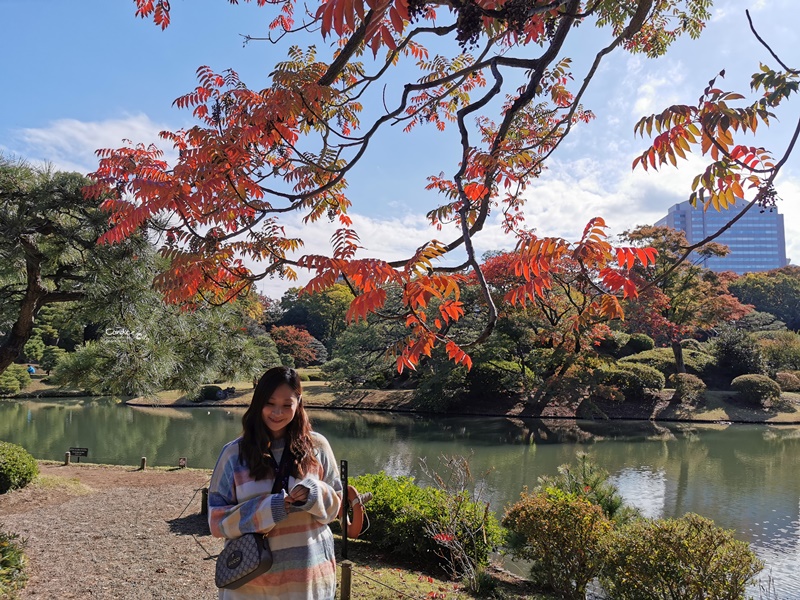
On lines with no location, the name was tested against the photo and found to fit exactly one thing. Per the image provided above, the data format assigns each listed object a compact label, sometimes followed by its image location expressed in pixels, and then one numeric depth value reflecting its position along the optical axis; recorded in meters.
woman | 1.39
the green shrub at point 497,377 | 17.69
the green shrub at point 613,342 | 17.61
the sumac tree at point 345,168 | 1.66
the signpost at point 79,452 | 9.13
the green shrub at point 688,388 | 16.66
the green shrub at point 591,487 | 4.57
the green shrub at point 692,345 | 20.22
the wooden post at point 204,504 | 5.66
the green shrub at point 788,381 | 17.94
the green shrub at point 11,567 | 3.31
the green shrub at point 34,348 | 22.47
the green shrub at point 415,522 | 4.31
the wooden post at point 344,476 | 3.93
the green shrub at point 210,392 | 22.14
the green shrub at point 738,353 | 18.17
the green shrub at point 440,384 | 17.56
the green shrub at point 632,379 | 16.78
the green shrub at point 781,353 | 18.80
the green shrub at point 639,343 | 20.88
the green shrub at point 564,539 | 3.76
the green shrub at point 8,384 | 20.05
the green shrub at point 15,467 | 6.30
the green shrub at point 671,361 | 18.75
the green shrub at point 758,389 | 16.16
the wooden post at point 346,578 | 3.32
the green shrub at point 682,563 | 2.95
